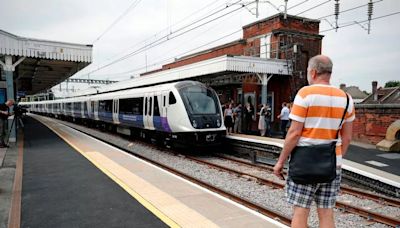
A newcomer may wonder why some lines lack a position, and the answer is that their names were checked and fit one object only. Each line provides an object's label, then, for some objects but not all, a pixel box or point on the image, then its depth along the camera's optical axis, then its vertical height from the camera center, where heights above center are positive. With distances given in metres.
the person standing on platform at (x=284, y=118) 15.02 -0.63
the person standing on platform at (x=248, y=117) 17.67 -0.69
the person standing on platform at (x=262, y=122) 15.89 -0.85
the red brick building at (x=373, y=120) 14.33 -0.76
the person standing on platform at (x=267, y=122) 16.19 -0.88
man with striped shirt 2.78 -0.20
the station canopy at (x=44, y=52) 13.59 +2.42
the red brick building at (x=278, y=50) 21.66 +3.78
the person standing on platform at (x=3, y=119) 11.48 -0.46
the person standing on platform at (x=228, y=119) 15.51 -0.68
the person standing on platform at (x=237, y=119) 17.53 -0.77
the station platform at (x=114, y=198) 4.58 -1.57
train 11.81 -0.37
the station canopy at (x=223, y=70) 16.92 +1.92
